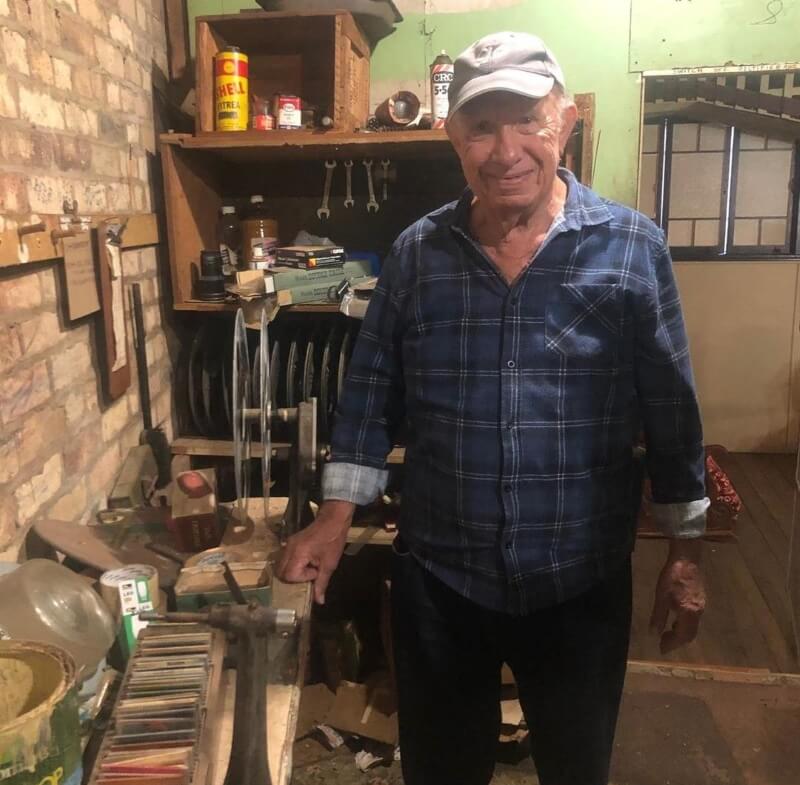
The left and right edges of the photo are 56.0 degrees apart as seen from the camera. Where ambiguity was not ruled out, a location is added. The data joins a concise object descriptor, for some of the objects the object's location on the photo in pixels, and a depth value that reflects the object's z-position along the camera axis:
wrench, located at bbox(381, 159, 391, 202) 2.23
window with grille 4.53
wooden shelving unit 1.95
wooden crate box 1.95
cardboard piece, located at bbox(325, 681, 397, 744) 2.13
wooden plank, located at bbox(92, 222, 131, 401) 1.64
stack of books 2.00
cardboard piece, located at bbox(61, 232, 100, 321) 1.49
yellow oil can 1.96
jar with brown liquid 2.13
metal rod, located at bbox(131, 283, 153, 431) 1.87
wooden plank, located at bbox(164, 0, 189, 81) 2.18
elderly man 1.15
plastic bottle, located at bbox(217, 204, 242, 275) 2.33
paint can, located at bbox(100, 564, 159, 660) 1.23
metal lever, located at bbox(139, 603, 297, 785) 0.91
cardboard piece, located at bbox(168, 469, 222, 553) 1.50
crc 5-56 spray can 1.97
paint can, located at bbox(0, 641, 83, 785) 0.81
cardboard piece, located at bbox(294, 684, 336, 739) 2.17
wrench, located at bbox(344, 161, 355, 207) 2.29
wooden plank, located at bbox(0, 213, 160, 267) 1.26
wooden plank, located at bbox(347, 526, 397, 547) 2.14
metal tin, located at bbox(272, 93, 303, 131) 1.99
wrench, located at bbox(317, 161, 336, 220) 2.26
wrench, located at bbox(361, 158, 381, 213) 2.27
